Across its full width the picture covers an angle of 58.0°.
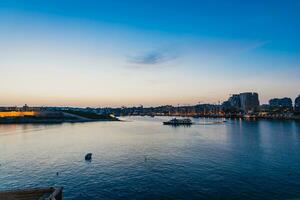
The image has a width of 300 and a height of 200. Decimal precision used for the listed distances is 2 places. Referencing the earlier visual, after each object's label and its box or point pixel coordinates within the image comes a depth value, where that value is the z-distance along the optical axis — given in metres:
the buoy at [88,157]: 62.44
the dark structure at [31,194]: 27.39
